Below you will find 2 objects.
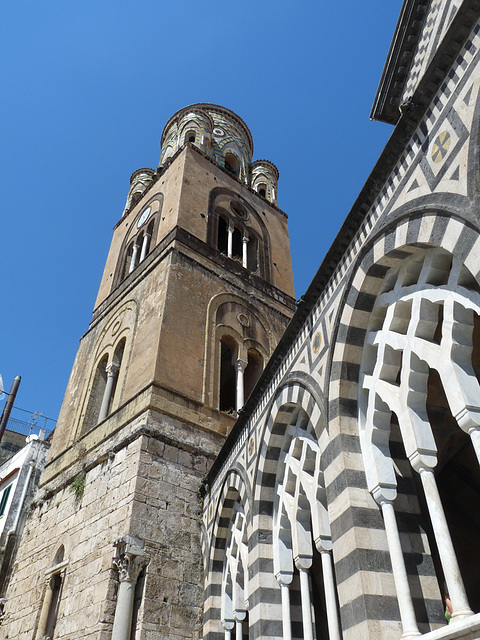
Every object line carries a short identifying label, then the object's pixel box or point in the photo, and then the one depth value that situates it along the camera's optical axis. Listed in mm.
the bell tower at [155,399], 8508
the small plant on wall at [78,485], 10633
